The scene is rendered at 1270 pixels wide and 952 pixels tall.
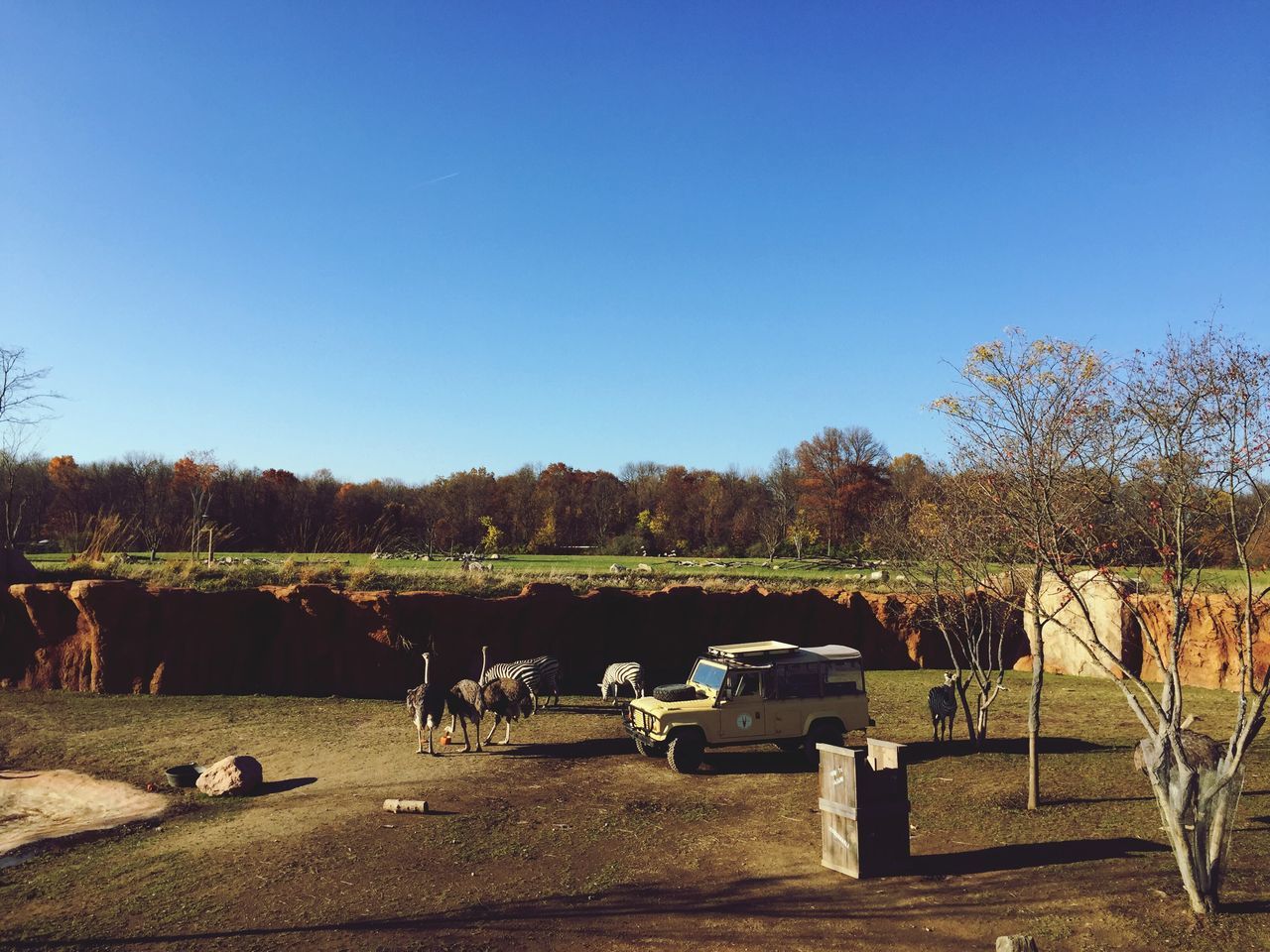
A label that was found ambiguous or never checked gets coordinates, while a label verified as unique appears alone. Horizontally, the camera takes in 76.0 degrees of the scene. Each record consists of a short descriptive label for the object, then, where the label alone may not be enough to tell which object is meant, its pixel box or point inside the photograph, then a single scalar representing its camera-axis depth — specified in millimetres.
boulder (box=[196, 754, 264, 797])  14164
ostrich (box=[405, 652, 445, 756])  16938
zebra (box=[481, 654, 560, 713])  22266
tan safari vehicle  15758
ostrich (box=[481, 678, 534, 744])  18234
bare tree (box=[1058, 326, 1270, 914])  8953
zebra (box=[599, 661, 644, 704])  23047
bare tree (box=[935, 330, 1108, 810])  11523
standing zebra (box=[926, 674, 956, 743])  17656
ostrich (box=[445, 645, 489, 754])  17656
